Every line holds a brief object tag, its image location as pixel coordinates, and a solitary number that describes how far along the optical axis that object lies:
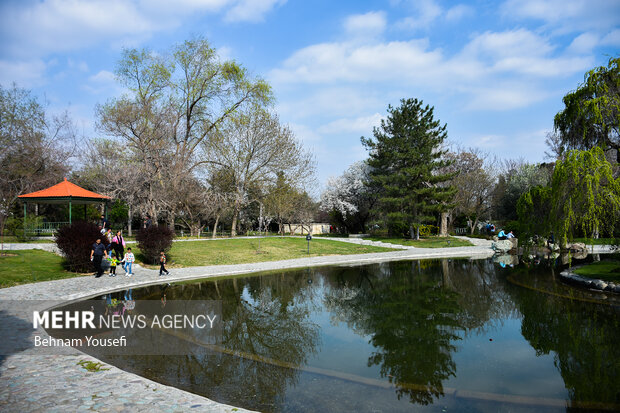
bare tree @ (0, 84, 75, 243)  34.16
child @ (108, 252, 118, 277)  17.00
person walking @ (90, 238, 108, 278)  16.50
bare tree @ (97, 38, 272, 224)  27.64
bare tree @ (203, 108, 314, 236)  35.31
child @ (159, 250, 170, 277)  17.37
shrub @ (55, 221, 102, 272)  17.58
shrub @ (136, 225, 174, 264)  19.98
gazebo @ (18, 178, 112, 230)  26.62
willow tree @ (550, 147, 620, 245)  12.71
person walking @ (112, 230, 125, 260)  19.36
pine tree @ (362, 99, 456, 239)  37.00
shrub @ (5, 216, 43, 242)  27.70
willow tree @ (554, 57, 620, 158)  13.79
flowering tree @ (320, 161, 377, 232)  43.88
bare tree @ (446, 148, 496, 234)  45.31
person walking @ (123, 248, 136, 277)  16.89
